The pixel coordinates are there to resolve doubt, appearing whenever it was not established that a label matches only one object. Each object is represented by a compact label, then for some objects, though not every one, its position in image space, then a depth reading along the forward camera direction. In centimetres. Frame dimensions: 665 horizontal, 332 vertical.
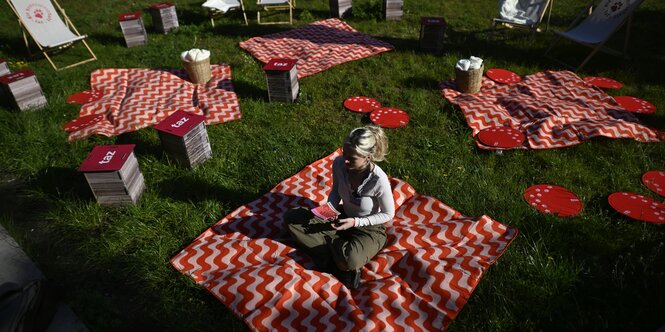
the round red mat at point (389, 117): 538
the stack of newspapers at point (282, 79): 567
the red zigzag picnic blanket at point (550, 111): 485
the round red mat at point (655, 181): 405
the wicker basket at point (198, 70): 638
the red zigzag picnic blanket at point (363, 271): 295
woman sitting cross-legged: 297
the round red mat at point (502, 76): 629
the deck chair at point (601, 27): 618
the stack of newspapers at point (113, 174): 386
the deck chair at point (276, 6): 883
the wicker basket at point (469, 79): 580
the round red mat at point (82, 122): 542
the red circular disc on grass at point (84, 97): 612
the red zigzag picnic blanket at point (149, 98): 551
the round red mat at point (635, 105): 532
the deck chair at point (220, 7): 891
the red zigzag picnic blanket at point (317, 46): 723
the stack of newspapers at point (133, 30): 781
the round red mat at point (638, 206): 367
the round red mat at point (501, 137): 482
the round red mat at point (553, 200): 386
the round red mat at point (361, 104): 576
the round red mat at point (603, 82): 595
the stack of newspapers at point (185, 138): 439
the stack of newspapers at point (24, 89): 565
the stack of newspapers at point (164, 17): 846
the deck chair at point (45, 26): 708
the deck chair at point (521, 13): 740
